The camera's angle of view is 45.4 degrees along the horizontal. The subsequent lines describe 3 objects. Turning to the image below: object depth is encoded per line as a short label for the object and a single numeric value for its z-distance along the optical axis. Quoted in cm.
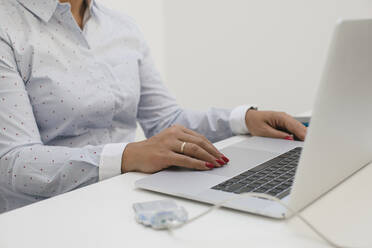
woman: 86
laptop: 53
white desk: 54
